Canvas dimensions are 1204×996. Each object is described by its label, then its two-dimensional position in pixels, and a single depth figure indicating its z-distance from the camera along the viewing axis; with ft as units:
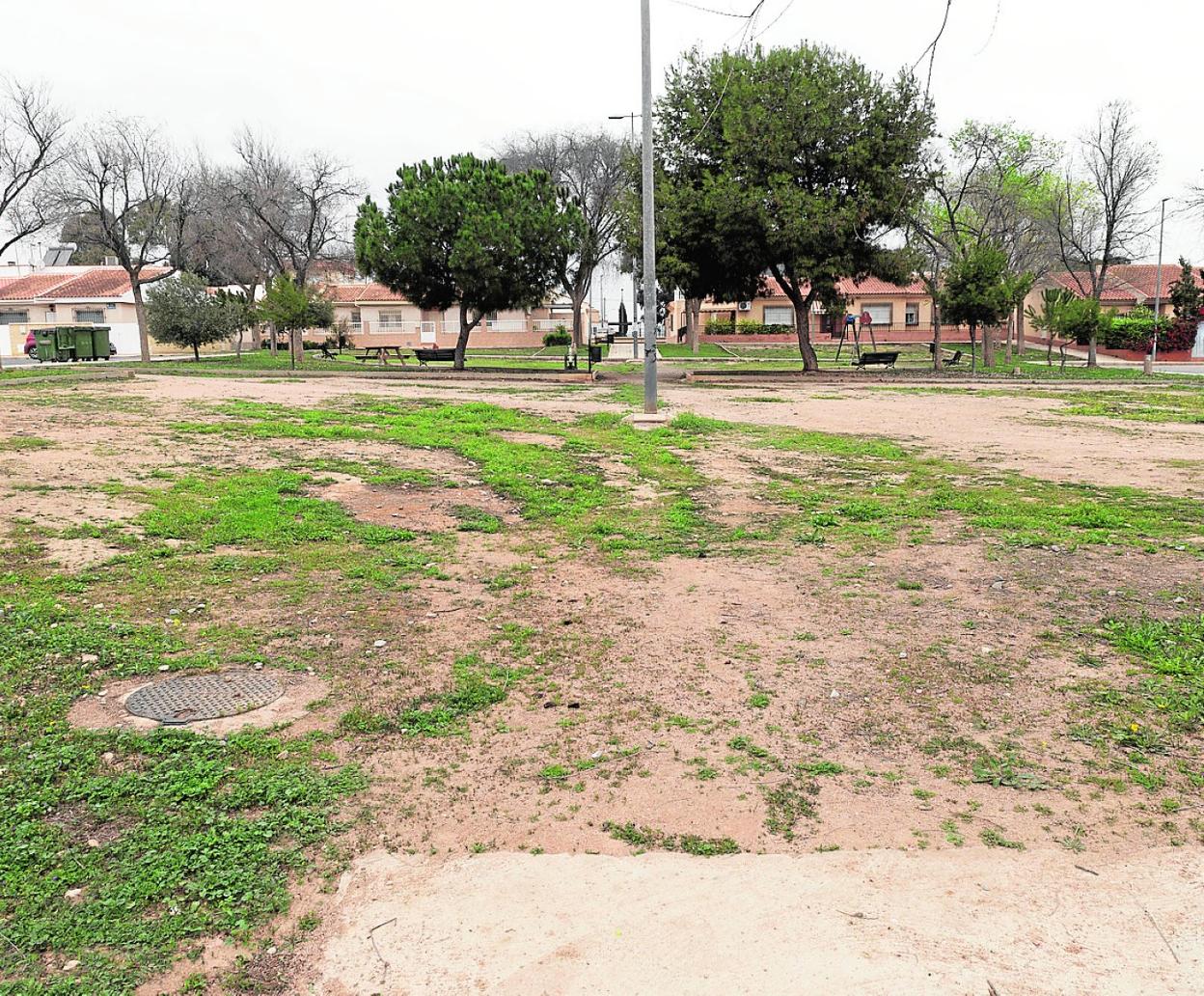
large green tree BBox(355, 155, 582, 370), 111.75
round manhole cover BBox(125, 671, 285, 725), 15.08
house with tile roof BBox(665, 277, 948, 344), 215.51
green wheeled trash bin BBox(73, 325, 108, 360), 145.48
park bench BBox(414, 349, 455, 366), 120.26
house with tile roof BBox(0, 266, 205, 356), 196.13
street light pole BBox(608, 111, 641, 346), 156.38
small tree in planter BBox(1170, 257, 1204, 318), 178.81
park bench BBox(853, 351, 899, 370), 114.83
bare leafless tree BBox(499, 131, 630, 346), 180.14
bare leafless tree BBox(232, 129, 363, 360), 152.46
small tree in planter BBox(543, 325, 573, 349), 201.57
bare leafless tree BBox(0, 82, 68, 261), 116.26
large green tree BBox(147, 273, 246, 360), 134.82
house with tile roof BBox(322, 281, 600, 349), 215.72
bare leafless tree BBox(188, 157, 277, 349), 168.35
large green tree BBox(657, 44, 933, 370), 95.71
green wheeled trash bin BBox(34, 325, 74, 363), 145.07
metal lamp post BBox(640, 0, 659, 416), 57.21
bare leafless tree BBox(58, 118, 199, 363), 132.98
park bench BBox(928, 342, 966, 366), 125.59
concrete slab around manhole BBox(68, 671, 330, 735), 14.64
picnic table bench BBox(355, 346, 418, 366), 136.11
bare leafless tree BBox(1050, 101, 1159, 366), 136.15
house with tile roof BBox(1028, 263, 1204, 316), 206.39
